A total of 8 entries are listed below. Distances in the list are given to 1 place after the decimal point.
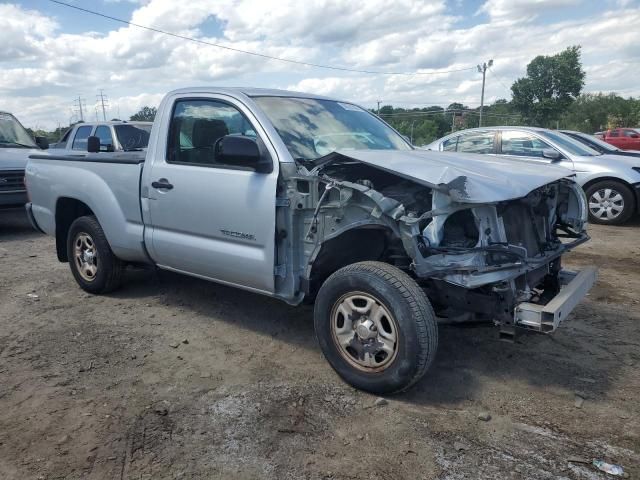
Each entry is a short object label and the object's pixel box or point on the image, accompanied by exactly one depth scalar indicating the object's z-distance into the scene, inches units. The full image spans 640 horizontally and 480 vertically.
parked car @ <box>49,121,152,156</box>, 420.8
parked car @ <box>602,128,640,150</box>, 937.4
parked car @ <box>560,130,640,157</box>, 400.1
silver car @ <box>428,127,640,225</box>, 358.9
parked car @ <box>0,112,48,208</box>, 364.5
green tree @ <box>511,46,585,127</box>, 1844.2
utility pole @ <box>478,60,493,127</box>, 1589.3
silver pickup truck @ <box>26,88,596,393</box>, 131.1
